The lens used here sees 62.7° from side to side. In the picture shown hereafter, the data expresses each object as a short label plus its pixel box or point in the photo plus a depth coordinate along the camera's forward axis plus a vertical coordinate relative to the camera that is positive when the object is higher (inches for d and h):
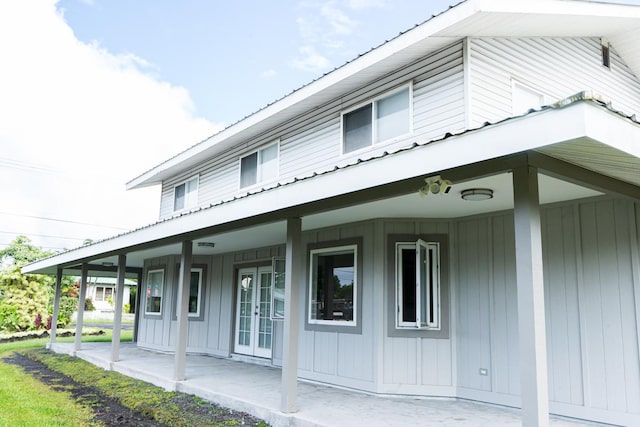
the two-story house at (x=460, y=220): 150.9 +38.9
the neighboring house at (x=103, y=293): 1657.2 +3.5
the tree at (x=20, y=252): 1340.8 +105.9
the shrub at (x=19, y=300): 856.9 -11.7
